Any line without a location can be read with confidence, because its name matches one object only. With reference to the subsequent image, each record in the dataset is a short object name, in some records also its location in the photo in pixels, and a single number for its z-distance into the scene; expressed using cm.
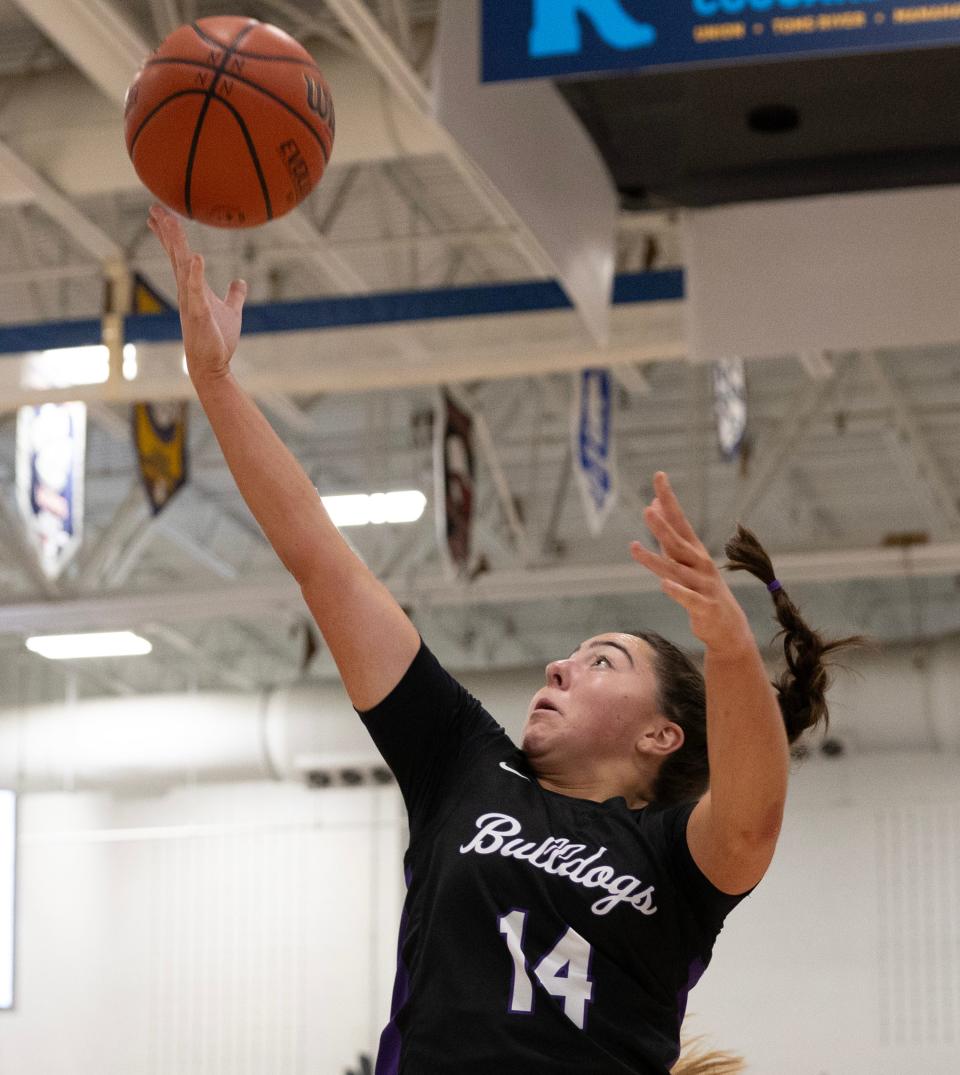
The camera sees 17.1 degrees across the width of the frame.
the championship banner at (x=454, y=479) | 1761
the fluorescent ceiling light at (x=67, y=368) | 1480
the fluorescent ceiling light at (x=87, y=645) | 2329
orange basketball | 594
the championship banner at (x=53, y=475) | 1699
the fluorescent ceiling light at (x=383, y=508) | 2258
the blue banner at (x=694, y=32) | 753
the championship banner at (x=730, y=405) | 1641
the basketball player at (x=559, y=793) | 345
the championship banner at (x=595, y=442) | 1630
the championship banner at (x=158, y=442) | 1574
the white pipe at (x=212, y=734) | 2120
